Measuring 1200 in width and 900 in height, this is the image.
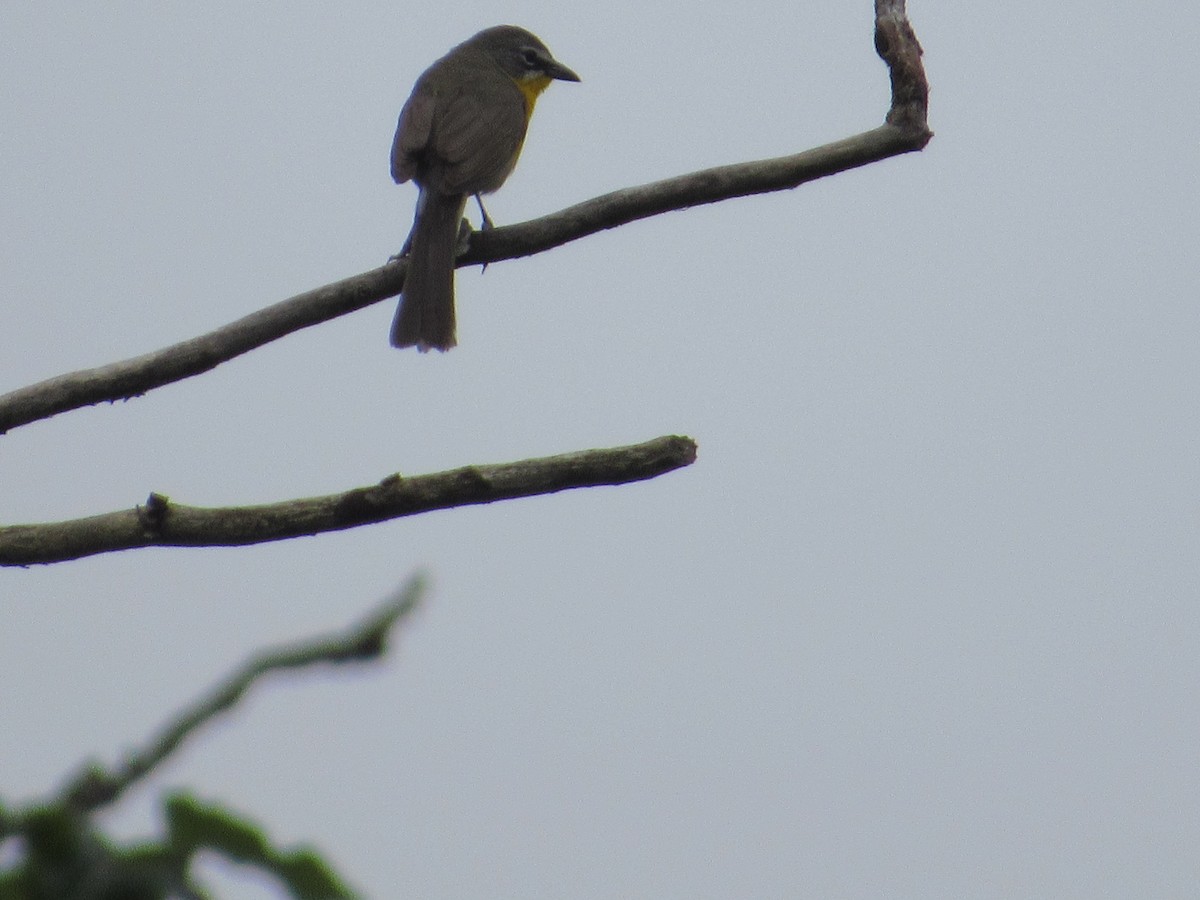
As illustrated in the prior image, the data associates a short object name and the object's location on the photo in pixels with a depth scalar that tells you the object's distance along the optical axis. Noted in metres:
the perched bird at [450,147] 11.52
